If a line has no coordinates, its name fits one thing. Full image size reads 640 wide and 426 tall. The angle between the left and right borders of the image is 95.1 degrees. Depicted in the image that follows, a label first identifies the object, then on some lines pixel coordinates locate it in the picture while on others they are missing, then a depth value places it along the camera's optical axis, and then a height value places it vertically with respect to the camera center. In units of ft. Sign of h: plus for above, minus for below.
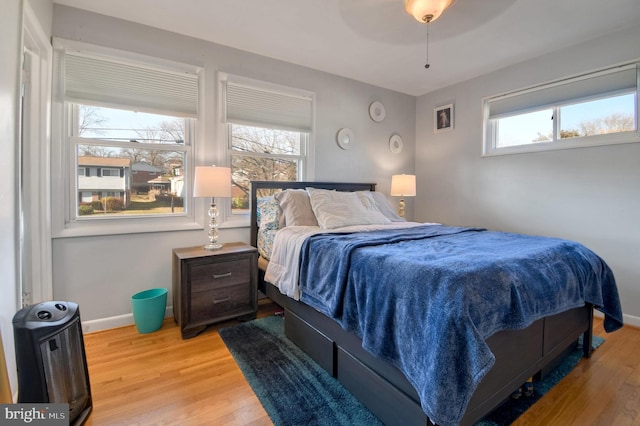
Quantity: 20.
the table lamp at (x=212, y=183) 7.94 +0.76
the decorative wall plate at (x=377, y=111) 12.57 +4.31
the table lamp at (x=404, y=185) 12.11 +1.04
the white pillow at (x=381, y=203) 10.50 +0.26
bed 3.59 -2.07
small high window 8.47 +3.18
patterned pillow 8.91 -0.09
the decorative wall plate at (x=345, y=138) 11.75 +2.93
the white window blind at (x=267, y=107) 9.46 +3.57
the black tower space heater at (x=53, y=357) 3.91 -2.11
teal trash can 7.56 -2.66
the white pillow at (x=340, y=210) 8.66 +0.00
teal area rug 4.84 -3.37
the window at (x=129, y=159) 7.77 +1.45
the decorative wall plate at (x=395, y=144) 13.34 +3.06
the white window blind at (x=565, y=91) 8.47 +3.87
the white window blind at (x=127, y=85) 7.38 +3.42
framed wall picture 12.67 +4.09
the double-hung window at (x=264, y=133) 9.61 +2.77
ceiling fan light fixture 6.09 +4.31
